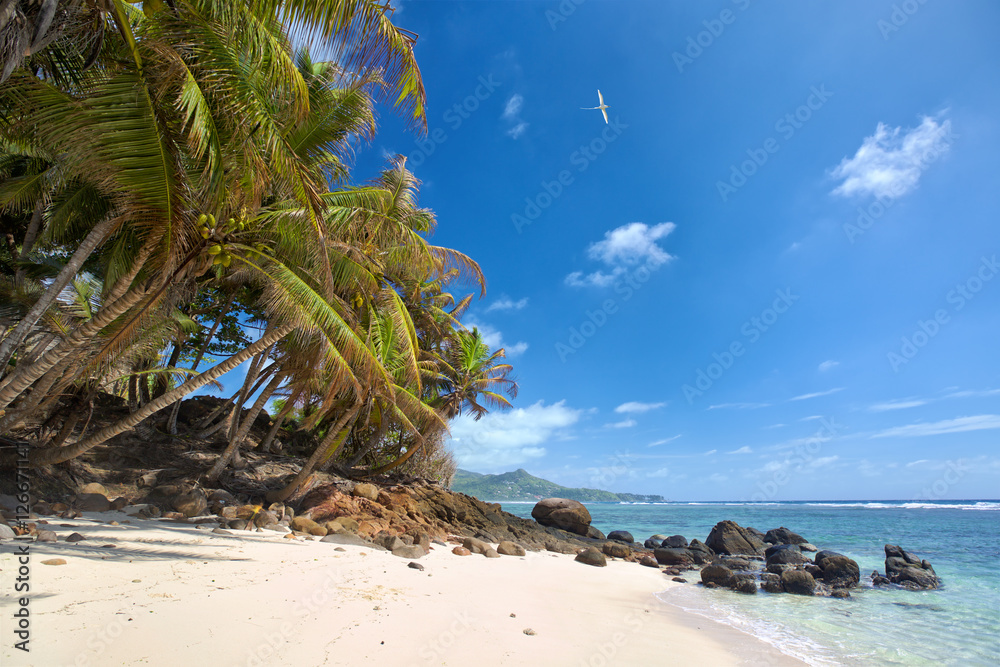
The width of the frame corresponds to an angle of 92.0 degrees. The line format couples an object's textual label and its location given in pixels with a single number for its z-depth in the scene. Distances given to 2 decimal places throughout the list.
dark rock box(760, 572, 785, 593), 11.27
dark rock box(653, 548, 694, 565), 15.91
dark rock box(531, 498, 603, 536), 21.33
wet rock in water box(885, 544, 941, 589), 12.44
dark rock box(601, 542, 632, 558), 16.20
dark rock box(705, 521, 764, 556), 19.73
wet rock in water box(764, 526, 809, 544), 23.41
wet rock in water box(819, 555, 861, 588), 12.53
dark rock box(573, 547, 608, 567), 13.24
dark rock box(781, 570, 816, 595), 11.10
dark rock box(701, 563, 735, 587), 11.73
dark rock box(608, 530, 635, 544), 22.08
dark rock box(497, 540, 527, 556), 12.49
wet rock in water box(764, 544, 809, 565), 16.27
